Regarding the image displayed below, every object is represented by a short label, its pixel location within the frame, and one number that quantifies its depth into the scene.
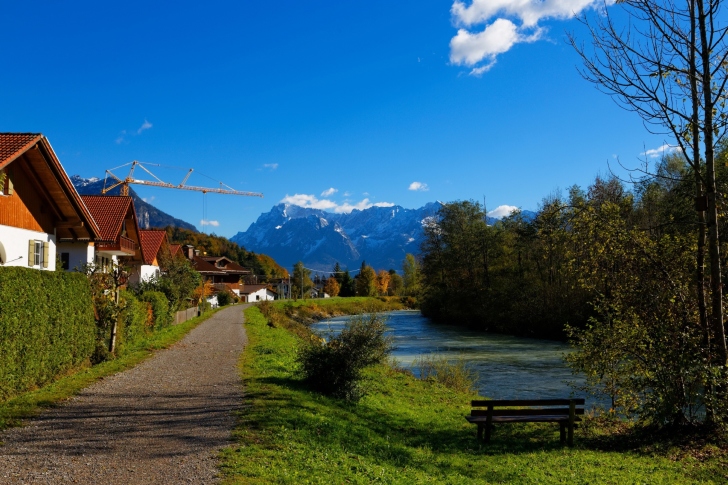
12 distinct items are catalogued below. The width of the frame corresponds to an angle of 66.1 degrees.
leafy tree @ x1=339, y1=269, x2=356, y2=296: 134.88
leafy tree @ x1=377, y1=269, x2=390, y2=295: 142.55
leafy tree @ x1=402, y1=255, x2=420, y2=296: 112.81
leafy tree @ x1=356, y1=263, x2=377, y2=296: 125.34
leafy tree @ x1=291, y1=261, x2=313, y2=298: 126.03
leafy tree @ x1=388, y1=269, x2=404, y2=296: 138.36
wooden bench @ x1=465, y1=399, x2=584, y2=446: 12.33
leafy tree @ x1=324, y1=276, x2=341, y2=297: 146.71
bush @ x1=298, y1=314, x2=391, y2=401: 14.27
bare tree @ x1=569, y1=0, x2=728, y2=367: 11.70
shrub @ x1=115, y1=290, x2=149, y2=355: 20.05
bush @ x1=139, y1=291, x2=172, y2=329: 29.74
